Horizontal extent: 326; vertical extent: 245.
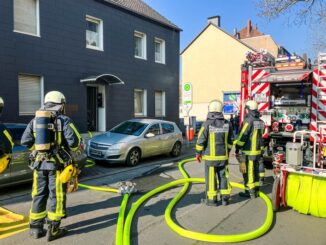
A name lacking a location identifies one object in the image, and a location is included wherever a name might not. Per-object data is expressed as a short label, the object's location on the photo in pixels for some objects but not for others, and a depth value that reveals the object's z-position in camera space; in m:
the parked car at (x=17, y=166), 6.34
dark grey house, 11.22
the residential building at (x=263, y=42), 39.05
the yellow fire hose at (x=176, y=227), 4.21
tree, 12.88
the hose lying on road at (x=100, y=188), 6.61
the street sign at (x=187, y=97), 13.51
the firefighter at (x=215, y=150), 5.65
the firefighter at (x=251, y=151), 6.22
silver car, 9.34
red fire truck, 7.74
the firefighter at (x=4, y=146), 4.30
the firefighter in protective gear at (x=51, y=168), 4.20
